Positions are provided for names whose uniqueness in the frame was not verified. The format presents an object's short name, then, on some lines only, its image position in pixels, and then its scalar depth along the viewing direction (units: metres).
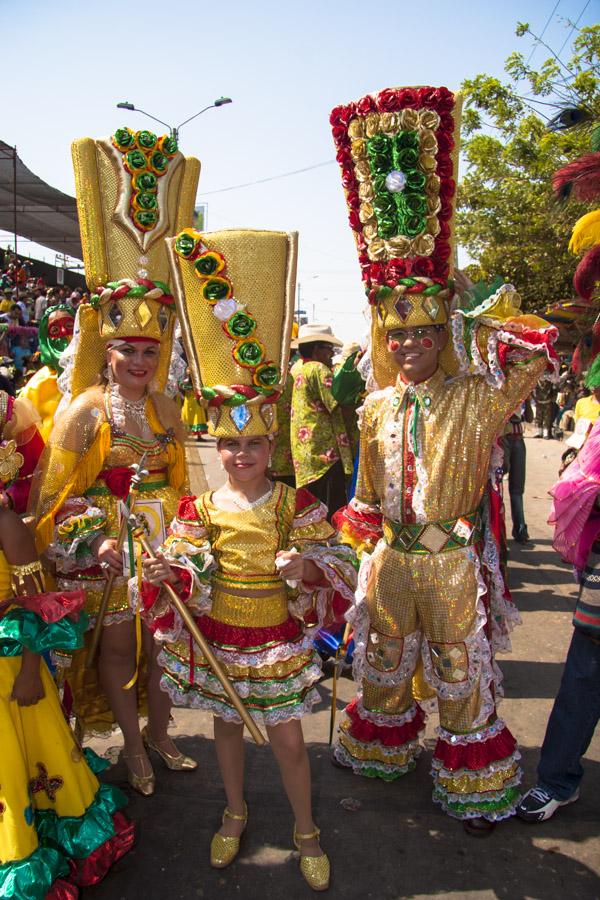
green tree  15.05
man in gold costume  2.74
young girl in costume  2.48
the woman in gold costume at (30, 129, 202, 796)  2.96
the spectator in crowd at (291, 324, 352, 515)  4.96
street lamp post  17.65
